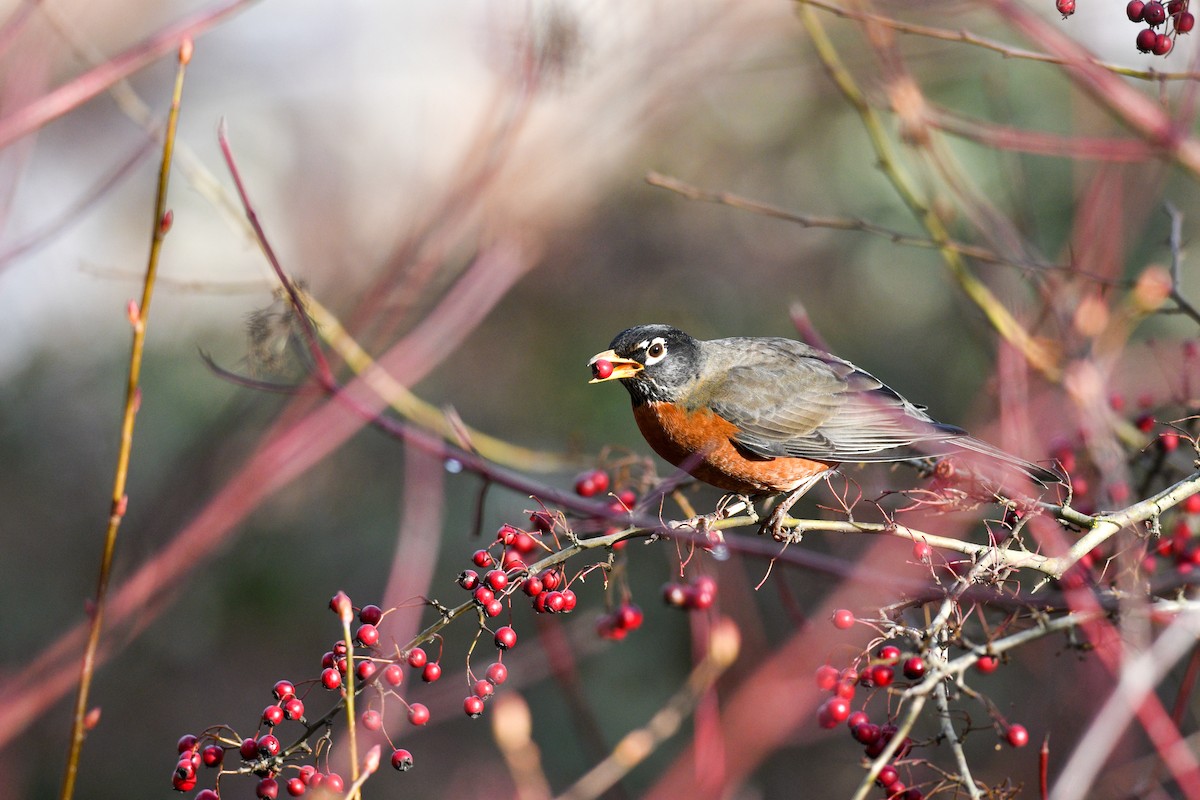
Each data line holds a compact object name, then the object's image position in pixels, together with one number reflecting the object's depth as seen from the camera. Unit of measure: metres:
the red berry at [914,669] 4.14
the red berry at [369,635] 4.19
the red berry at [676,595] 5.69
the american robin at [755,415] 7.67
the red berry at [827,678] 4.61
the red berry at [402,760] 3.96
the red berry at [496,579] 4.31
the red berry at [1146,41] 4.95
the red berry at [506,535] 4.43
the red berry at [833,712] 4.59
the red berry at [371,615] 4.45
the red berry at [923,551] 4.67
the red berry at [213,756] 4.05
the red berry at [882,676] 4.58
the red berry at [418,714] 4.32
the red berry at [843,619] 4.93
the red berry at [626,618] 5.65
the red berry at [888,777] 4.63
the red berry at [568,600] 4.59
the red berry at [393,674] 4.09
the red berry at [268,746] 3.87
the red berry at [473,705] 4.11
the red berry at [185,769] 4.04
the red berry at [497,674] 4.48
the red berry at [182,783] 4.04
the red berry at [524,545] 5.16
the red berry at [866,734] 4.41
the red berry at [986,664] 4.57
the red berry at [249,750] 3.96
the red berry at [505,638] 4.32
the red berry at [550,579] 4.78
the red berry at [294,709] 4.00
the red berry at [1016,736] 4.84
